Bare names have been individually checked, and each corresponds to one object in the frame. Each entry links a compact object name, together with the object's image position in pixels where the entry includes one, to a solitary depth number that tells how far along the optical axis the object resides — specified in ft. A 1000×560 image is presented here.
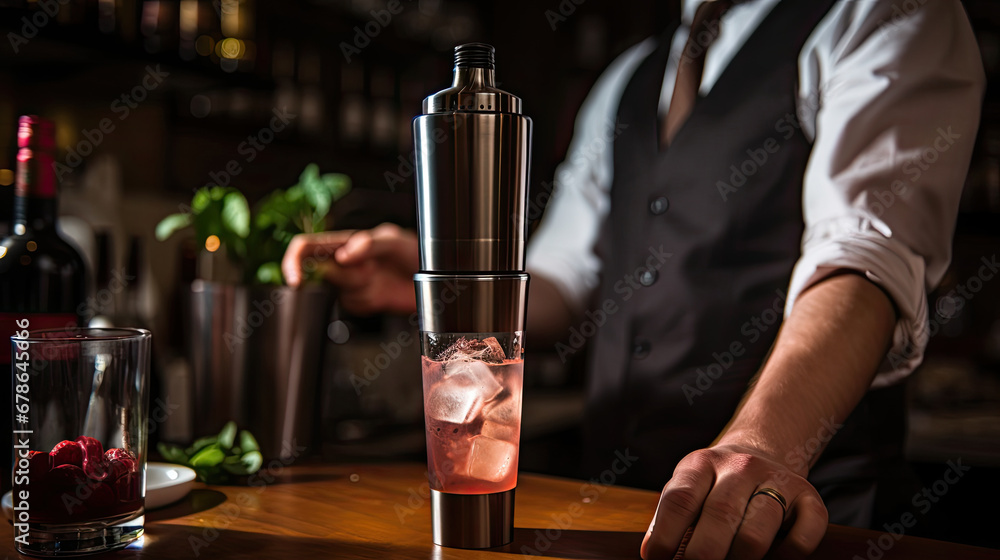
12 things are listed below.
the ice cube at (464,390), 1.87
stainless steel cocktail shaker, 1.87
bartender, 2.90
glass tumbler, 1.84
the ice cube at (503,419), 1.87
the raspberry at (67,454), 1.87
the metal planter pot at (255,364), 2.85
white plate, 2.23
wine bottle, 2.68
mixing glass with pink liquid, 1.88
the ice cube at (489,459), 1.89
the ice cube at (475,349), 1.90
